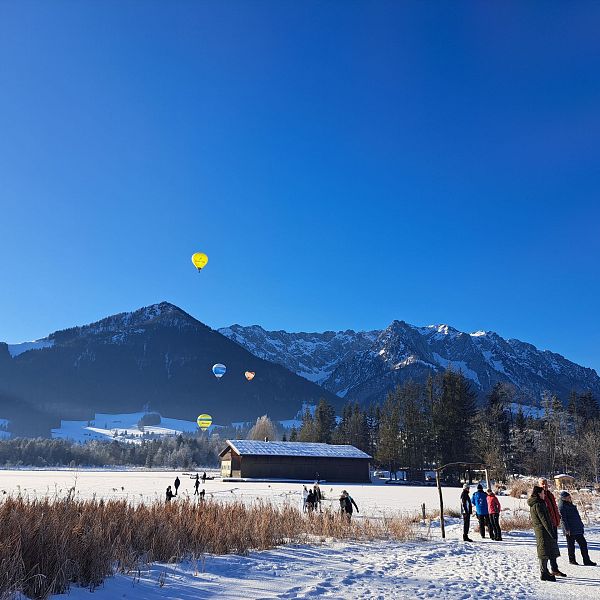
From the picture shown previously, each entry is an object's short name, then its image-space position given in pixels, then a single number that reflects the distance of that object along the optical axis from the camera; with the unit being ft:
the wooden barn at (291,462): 183.73
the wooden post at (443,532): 45.41
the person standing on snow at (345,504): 49.99
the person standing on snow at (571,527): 32.04
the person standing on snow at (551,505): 30.97
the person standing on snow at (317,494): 62.12
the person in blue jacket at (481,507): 44.32
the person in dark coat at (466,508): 43.47
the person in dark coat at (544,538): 28.19
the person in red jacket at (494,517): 43.39
